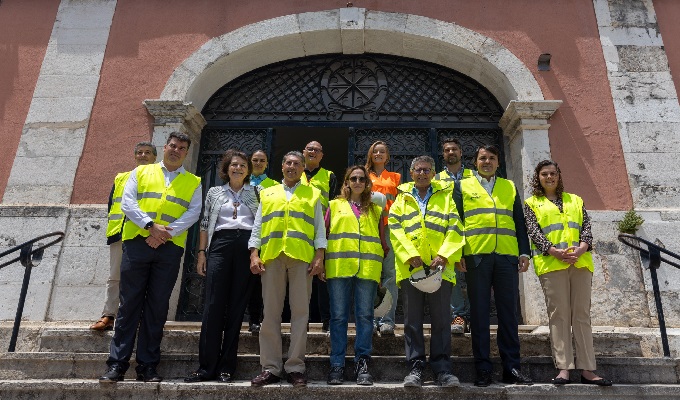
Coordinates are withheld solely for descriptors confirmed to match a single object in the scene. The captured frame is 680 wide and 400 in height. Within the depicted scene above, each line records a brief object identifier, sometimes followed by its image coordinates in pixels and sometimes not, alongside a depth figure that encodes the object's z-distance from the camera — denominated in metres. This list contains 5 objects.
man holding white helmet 3.52
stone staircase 3.39
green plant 5.57
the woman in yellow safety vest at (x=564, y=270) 3.62
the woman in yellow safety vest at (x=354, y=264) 3.63
